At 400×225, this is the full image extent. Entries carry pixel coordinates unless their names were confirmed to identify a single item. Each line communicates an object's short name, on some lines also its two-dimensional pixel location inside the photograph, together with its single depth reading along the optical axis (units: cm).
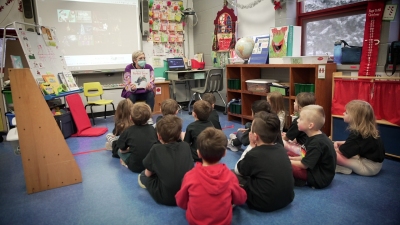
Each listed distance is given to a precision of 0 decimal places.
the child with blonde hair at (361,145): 241
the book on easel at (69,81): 395
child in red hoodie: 156
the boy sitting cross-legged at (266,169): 181
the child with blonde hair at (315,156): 212
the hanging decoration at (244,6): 457
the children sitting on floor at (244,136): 280
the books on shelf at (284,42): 396
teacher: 416
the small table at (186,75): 575
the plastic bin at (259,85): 416
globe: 442
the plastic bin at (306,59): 342
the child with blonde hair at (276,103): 327
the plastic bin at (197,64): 613
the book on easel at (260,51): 430
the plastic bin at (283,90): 389
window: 352
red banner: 298
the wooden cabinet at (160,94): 562
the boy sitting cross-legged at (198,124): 266
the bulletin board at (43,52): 343
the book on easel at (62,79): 389
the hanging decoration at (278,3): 416
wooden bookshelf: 342
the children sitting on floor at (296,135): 275
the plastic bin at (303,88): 353
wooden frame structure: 227
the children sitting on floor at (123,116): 305
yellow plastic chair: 500
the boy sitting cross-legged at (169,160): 192
